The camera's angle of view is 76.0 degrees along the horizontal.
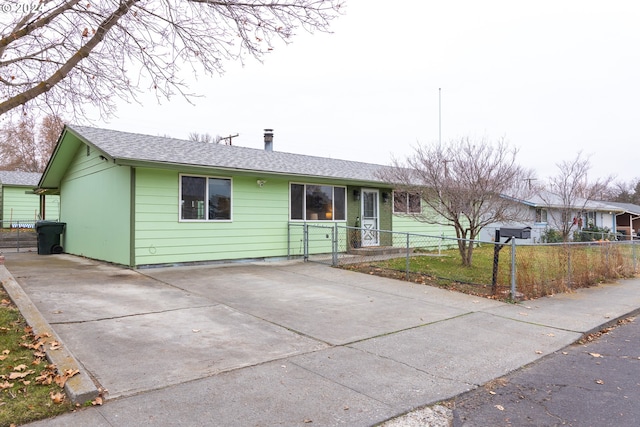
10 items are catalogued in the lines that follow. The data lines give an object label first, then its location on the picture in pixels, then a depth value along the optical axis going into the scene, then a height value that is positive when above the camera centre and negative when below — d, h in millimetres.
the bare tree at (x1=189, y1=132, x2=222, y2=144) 44969 +8988
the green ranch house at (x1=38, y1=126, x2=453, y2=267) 10000 +549
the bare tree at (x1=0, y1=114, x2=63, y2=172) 32688 +5350
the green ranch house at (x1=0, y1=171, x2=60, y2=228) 21375 +766
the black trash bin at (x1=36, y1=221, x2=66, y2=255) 14031 -603
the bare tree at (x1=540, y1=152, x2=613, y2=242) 18141 +1487
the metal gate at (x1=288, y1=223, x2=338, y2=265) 12336 -809
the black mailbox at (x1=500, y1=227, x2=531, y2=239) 7795 -292
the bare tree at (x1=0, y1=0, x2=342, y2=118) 5887 +2855
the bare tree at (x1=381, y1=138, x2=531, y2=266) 10320 +928
